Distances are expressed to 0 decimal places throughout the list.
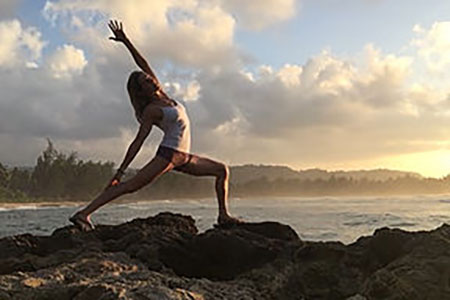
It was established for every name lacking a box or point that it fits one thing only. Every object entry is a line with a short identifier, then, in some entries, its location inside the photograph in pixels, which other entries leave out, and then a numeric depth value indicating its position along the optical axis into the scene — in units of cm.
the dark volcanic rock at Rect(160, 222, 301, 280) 562
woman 679
